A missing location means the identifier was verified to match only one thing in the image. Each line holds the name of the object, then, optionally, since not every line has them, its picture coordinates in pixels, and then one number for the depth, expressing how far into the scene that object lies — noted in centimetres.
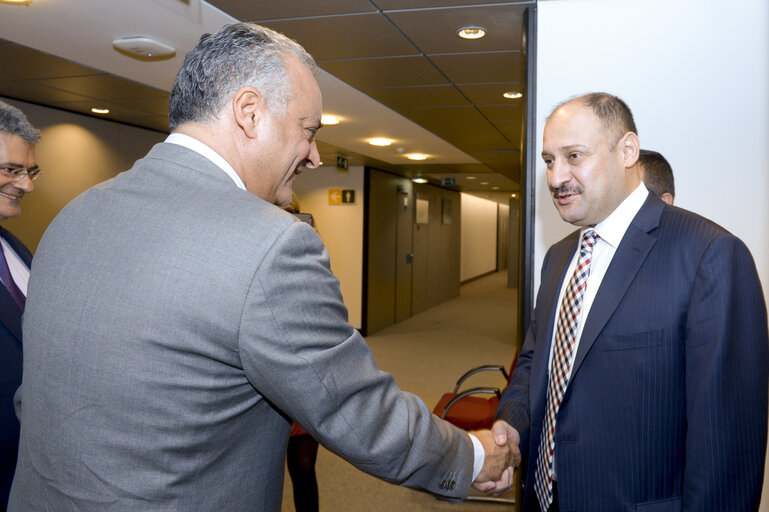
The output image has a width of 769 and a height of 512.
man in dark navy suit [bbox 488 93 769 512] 139
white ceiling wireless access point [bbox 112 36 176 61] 337
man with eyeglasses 176
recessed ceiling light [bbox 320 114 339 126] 550
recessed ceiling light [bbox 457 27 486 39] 303
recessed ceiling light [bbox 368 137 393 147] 684
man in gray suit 99
